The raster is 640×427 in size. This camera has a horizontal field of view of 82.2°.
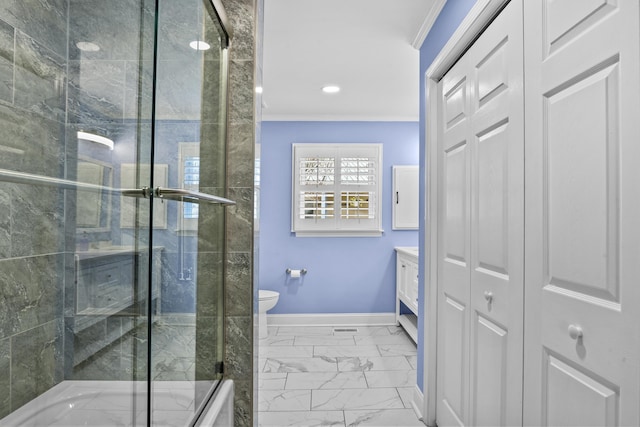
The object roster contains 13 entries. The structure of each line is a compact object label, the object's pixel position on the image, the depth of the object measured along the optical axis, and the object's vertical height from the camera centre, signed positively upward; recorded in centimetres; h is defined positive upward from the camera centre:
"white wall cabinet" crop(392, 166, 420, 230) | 425 +29
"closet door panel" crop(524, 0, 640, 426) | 81 +2
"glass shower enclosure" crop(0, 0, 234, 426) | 87 +1
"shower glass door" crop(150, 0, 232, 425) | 110 +4
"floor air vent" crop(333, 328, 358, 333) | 396 -121
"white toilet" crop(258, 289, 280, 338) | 370 -88
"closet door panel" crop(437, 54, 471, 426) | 174 -14
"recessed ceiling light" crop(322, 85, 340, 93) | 337 +121
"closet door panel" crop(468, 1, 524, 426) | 128 -1
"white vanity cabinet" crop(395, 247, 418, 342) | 348 -68
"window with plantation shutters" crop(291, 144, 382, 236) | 422 +33
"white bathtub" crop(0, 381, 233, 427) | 88 -48
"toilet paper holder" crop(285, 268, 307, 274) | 421 -60
